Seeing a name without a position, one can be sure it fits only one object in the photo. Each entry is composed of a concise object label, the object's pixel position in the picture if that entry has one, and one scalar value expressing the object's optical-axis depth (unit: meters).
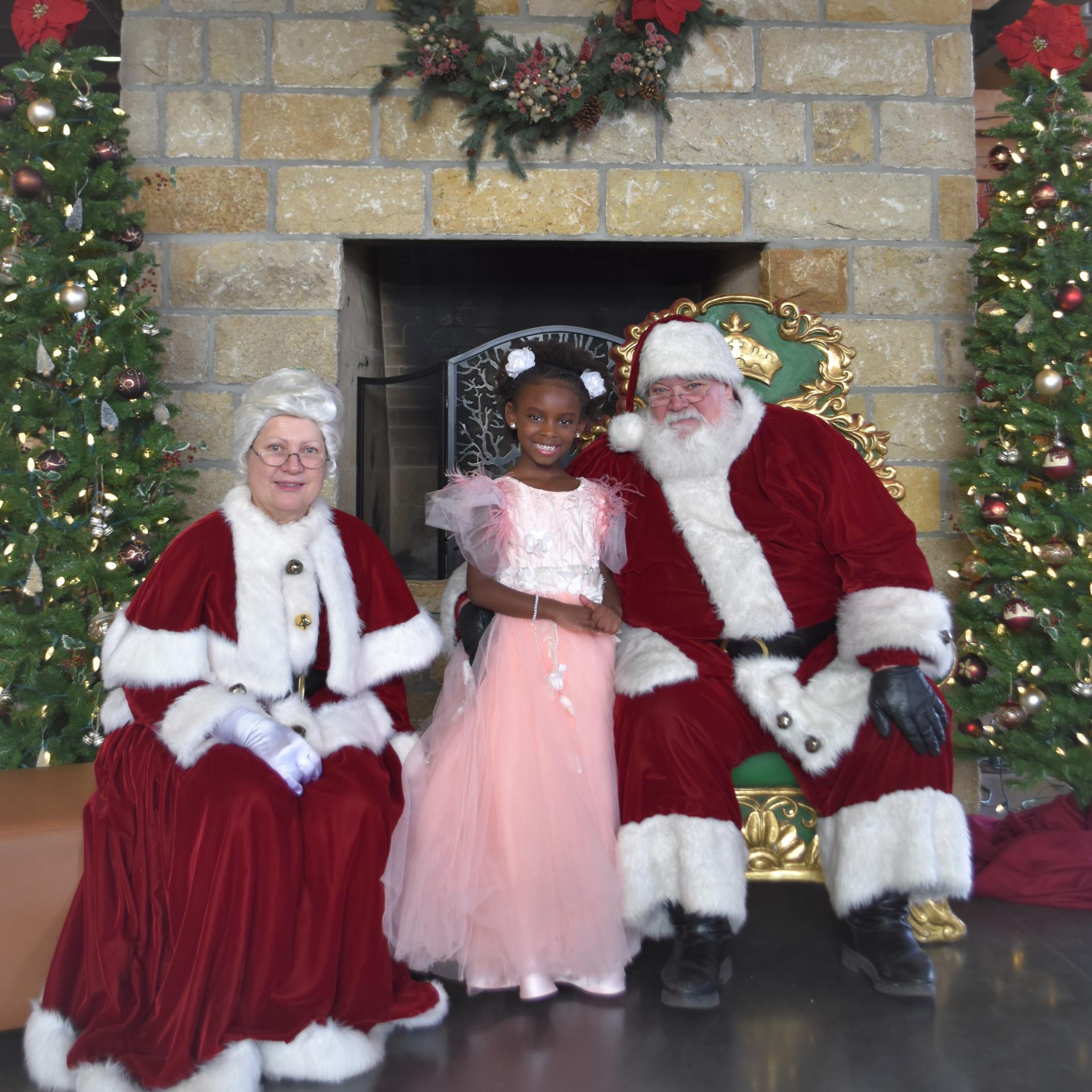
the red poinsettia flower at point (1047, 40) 3.45
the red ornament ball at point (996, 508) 3.50
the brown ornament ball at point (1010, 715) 3.40
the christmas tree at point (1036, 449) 3.34
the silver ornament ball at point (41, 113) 3.15
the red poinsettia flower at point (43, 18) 3.30
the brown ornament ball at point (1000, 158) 3.61
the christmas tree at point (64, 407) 3.18
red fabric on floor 3.04
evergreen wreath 3.66
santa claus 2.39
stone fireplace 3.79
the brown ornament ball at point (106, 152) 3.33
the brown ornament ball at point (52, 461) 3.14
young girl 2.31
